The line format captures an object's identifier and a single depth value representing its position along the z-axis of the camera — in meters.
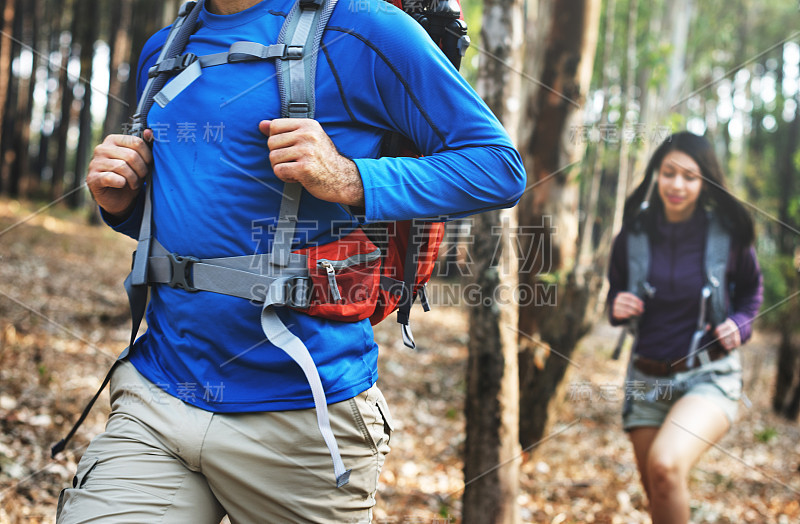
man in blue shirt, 1.66
